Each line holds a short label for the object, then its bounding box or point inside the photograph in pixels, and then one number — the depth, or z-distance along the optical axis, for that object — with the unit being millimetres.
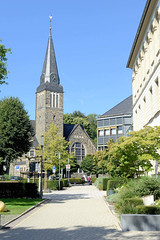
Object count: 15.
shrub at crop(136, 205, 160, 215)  10875
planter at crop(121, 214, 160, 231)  10125
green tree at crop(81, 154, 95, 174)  69438
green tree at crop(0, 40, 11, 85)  20948
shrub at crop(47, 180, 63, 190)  38469
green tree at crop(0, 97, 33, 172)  37656
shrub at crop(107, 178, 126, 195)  22373
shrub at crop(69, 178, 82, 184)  61922
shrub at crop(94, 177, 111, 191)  34194
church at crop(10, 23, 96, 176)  72875
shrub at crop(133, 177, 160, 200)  14129
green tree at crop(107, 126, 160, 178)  17906
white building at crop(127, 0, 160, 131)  19906
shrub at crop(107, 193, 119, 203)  19612
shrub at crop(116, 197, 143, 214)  11348
